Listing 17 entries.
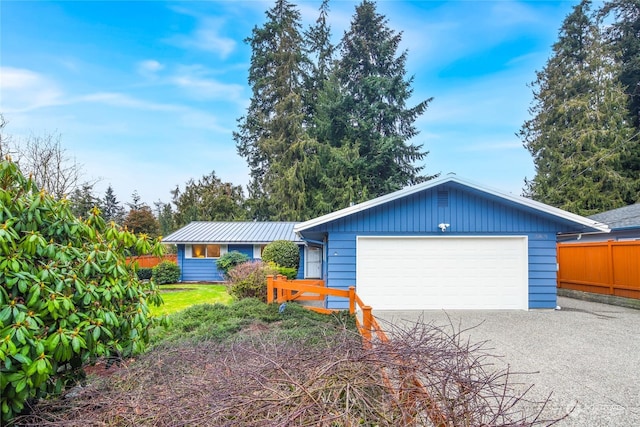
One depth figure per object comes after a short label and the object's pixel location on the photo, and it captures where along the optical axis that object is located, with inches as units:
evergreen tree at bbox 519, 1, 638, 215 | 881.5
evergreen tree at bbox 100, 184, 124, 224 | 1760.2
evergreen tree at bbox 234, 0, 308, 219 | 1058.7
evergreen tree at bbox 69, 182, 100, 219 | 843.4
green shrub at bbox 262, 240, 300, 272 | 685.9
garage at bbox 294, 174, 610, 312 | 392.2
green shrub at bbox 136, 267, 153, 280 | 711.7
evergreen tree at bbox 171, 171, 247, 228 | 1181.7
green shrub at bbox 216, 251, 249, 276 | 724.0
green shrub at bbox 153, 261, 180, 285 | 725.3
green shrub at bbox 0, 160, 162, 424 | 120.6
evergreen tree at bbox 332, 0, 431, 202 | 1010.1
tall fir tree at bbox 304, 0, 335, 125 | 1145.4
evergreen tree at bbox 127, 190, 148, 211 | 1793.6
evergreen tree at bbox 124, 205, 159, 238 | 1299.2
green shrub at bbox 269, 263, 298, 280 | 623.7
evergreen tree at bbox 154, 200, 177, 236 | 1373.0
